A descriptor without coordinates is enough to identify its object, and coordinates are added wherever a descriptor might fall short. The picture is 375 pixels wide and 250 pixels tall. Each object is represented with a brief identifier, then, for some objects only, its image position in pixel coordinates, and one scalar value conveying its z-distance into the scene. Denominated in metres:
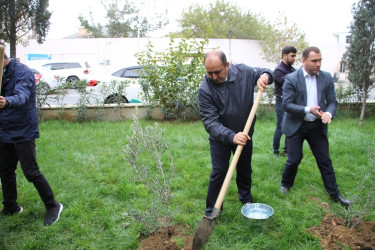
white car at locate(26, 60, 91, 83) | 15.77
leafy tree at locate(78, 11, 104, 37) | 40.00
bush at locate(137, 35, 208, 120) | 7.96
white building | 27.06
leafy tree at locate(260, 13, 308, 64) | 26.23
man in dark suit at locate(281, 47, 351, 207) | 3.71
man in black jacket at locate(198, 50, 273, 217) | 2.94
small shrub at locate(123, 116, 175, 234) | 2.92
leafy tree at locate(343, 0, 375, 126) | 7.56
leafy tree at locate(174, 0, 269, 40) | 38.94
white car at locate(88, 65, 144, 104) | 8.26
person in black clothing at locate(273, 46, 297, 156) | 5.00
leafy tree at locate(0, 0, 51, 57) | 10.47
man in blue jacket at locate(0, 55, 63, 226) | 3.17
